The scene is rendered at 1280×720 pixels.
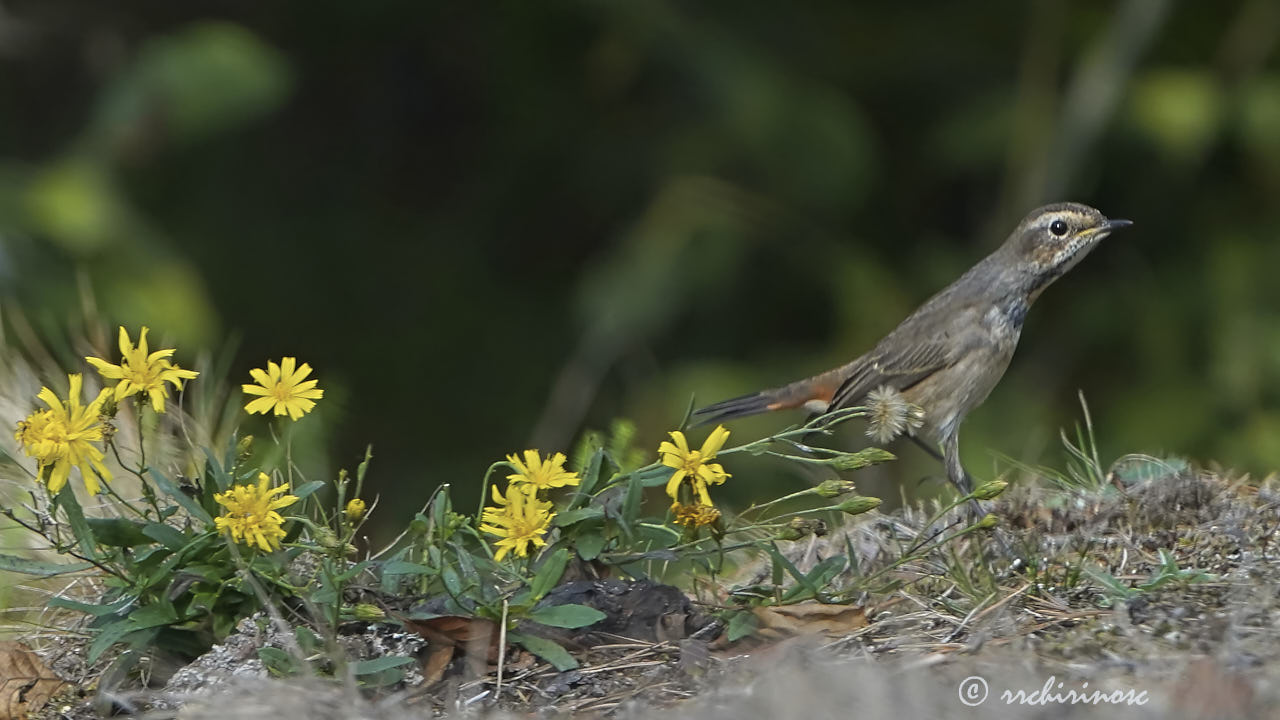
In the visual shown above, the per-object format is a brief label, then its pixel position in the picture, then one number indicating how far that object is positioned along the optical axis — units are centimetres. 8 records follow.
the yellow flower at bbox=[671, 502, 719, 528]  571
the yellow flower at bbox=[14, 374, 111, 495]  546
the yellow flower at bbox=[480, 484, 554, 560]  557
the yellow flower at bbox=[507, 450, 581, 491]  568
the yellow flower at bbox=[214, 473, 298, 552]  540
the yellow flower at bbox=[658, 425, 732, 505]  570
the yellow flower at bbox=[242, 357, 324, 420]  583
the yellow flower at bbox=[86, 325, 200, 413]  571
